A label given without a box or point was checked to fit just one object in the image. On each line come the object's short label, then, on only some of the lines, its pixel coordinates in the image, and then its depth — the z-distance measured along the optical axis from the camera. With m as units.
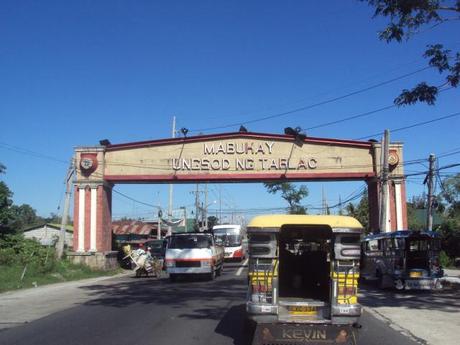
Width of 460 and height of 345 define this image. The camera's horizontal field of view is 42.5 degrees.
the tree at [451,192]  54.56
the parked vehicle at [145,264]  30.61
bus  46.46
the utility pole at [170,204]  48.11
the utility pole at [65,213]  31.93
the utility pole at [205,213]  88.04
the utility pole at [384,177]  31.77
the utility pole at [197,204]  79.81
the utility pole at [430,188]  31.06
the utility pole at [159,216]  61.48
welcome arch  35.31
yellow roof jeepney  9.32
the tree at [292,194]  92.88
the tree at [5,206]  44.41
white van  26.00
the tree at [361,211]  59.83
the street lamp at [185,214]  79.90
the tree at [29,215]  137.65
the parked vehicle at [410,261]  21.17
